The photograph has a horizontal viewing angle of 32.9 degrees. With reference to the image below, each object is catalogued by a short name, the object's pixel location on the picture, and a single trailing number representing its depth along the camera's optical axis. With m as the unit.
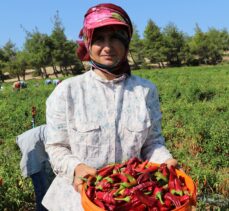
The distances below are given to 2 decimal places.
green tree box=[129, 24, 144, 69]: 56.34
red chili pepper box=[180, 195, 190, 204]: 1.70
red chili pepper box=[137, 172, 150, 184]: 1.86
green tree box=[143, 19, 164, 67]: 55.06
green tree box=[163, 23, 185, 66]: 56.03
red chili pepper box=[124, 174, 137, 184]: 1.85
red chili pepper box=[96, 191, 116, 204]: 1.72
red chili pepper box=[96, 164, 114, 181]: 1.90
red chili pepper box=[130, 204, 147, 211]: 1.71
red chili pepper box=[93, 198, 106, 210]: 1.69
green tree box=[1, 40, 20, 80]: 51.16
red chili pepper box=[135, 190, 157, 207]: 1.72
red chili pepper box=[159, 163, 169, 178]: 1.92
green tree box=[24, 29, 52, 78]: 47.56
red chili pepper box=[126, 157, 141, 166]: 1.99
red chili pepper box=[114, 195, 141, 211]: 1.72
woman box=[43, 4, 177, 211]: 2.10
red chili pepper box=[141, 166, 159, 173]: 1.92
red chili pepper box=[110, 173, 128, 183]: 1.89
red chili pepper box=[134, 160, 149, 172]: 1.94
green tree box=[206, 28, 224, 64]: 57.66
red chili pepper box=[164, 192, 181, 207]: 1.69
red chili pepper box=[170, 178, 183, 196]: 1.77
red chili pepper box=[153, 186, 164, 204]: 1.76
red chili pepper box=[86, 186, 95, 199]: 1.79
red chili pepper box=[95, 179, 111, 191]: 1.83
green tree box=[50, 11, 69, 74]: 48.12
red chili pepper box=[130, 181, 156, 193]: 1.79
